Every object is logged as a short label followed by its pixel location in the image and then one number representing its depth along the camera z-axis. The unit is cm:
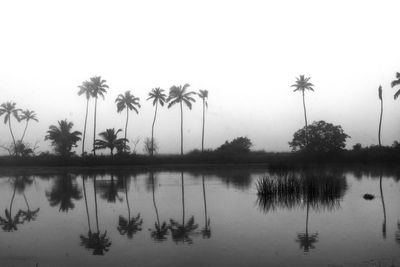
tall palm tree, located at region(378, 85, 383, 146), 5975
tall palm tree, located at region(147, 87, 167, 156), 6812
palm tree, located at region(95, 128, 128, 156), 6988
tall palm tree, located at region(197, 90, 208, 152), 7000
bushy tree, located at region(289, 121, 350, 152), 6881
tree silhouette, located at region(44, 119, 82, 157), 7231
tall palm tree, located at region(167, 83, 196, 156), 6725
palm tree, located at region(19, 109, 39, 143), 7856
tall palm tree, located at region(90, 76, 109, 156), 6588
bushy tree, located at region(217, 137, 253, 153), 7981
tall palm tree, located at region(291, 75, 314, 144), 6525
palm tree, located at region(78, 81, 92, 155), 6612
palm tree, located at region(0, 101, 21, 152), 7520
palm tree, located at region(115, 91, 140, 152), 6788
